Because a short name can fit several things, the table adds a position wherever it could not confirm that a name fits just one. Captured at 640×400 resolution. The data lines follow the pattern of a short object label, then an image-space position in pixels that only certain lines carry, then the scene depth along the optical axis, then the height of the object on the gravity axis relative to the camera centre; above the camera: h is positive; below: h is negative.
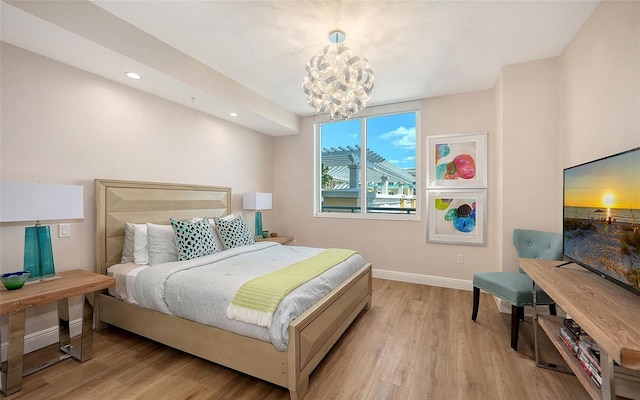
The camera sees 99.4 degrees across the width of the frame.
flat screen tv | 1.33 -0.10
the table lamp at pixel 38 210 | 1.81 -0.09
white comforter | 1.76 -0.69
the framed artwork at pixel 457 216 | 3.63 -0.22
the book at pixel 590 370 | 1.37 -0.90
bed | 1.73 -0.95
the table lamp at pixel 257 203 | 4.26 -0.06
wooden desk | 1.00 -0.51
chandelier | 2.09 +0.94
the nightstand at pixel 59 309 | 1.75 -0.78
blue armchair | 2.27 -0.74
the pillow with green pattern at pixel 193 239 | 2.72 -0.42
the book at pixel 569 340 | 1.65 -0.88
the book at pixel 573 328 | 1.67 -0.82
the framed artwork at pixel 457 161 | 3.61 +0.54
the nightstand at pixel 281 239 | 4.24 -0.64
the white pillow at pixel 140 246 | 2.66 -0.47
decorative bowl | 1.84 -0.56
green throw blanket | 1.74 -0.64
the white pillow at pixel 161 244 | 2.66 -0.46
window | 4.18 +0.56
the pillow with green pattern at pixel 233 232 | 3.21 -0.41
